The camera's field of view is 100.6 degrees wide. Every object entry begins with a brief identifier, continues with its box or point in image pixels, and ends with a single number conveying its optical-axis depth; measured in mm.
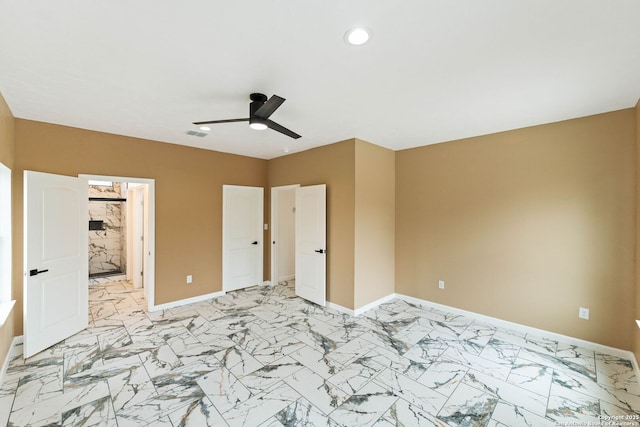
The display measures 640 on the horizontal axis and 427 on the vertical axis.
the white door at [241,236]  5047
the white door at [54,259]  2881
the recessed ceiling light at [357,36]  1642
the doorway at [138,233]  4148
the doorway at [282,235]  5590
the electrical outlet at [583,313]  3084
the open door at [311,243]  4379
